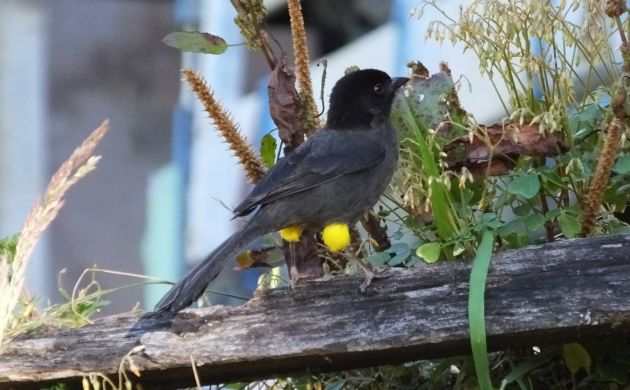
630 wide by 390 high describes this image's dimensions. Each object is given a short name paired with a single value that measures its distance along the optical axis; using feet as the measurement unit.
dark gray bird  15.42
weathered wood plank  12.71
